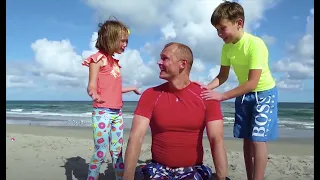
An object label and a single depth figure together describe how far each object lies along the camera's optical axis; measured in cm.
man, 255
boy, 299
